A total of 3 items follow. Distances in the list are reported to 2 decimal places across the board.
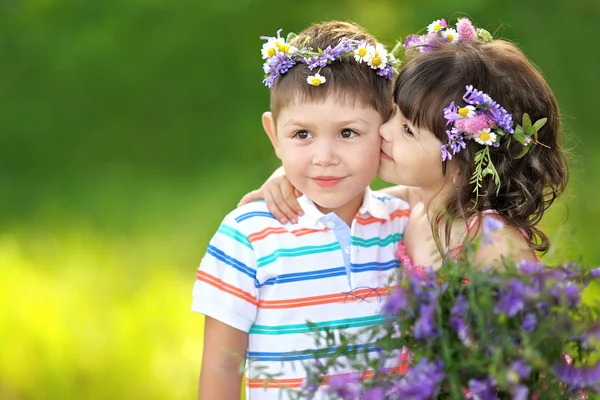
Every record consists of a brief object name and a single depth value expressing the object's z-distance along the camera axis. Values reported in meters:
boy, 4.71
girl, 4.68
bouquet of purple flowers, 2.91
